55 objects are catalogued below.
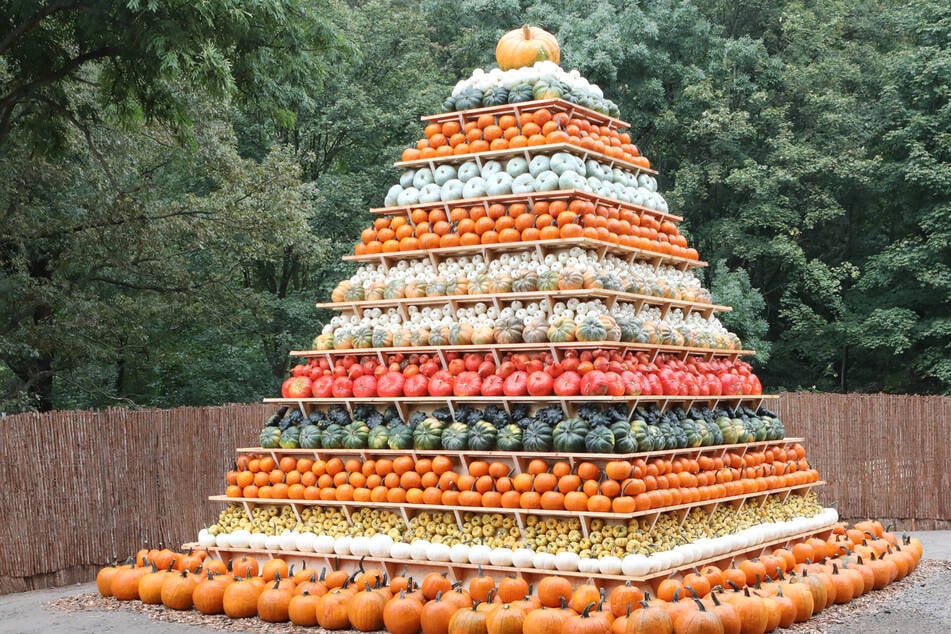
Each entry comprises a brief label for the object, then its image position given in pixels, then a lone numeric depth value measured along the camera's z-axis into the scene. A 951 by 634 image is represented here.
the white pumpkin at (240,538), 11.04
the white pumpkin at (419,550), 10.01
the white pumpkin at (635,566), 9.00
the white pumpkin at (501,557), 9.55
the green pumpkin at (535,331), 10.26
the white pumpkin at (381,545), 10.25
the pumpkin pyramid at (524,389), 9.65
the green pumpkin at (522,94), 11.70
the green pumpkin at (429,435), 10.41
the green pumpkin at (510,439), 9.89
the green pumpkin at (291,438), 11.23
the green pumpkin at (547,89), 11.65
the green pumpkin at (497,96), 11.83
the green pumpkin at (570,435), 9.56
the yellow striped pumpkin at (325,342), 11.61
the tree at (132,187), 11.58
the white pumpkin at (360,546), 10.34
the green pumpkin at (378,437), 10.68
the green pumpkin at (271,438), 11.36
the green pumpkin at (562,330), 10.07
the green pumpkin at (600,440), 9.40
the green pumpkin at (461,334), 10.64
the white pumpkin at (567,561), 9.27
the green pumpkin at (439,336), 10.78
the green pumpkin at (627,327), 10.35
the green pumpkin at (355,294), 11.66
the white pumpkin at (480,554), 9.67
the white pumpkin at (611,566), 9.05
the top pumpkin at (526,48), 12.47
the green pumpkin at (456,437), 10.20
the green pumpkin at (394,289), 11.38
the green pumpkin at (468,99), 11.99
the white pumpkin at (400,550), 10.12
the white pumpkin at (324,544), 10.55
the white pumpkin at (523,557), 9.45
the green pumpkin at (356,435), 10.80
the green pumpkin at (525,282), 10.57
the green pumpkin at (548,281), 10.45
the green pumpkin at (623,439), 9.45
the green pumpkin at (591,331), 9.94
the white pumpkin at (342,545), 10.45
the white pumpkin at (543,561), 9.34
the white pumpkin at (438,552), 9.90
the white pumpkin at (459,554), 9.81
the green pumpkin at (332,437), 10.98
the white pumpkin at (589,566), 9.12
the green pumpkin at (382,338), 11.16
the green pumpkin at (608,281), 10.34
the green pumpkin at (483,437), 10.06
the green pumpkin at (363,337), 11.28
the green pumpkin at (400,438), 10.55
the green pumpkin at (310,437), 11.10
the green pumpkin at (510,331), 10.39
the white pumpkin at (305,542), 10.66
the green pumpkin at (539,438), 9.75
